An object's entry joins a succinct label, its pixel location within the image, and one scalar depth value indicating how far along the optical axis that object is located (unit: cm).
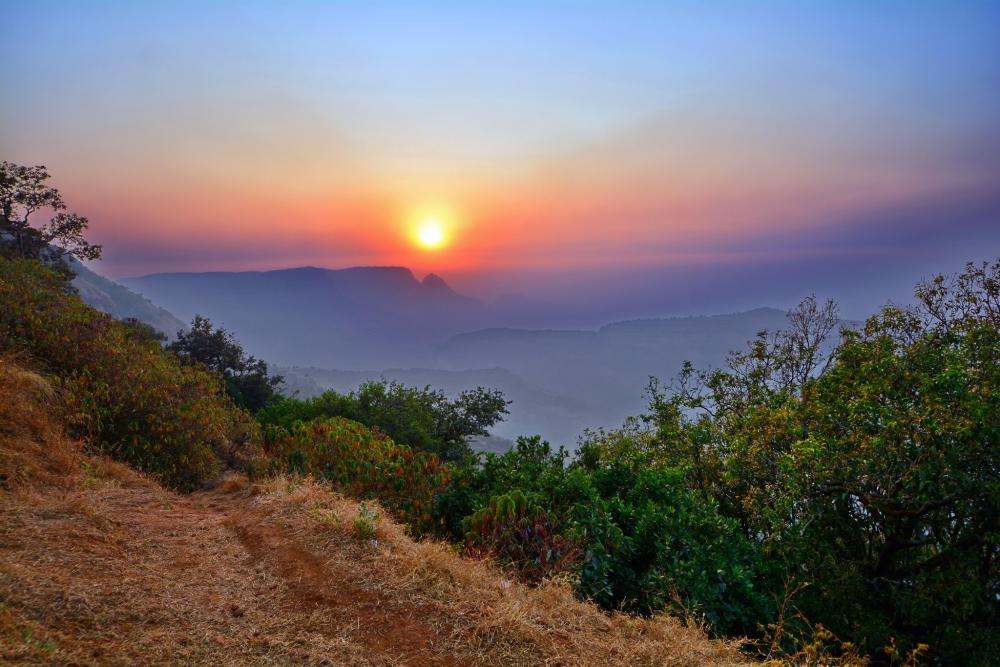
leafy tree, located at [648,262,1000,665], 923
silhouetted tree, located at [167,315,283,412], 2895
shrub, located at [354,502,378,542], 731
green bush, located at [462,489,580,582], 703
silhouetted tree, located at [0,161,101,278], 3044
